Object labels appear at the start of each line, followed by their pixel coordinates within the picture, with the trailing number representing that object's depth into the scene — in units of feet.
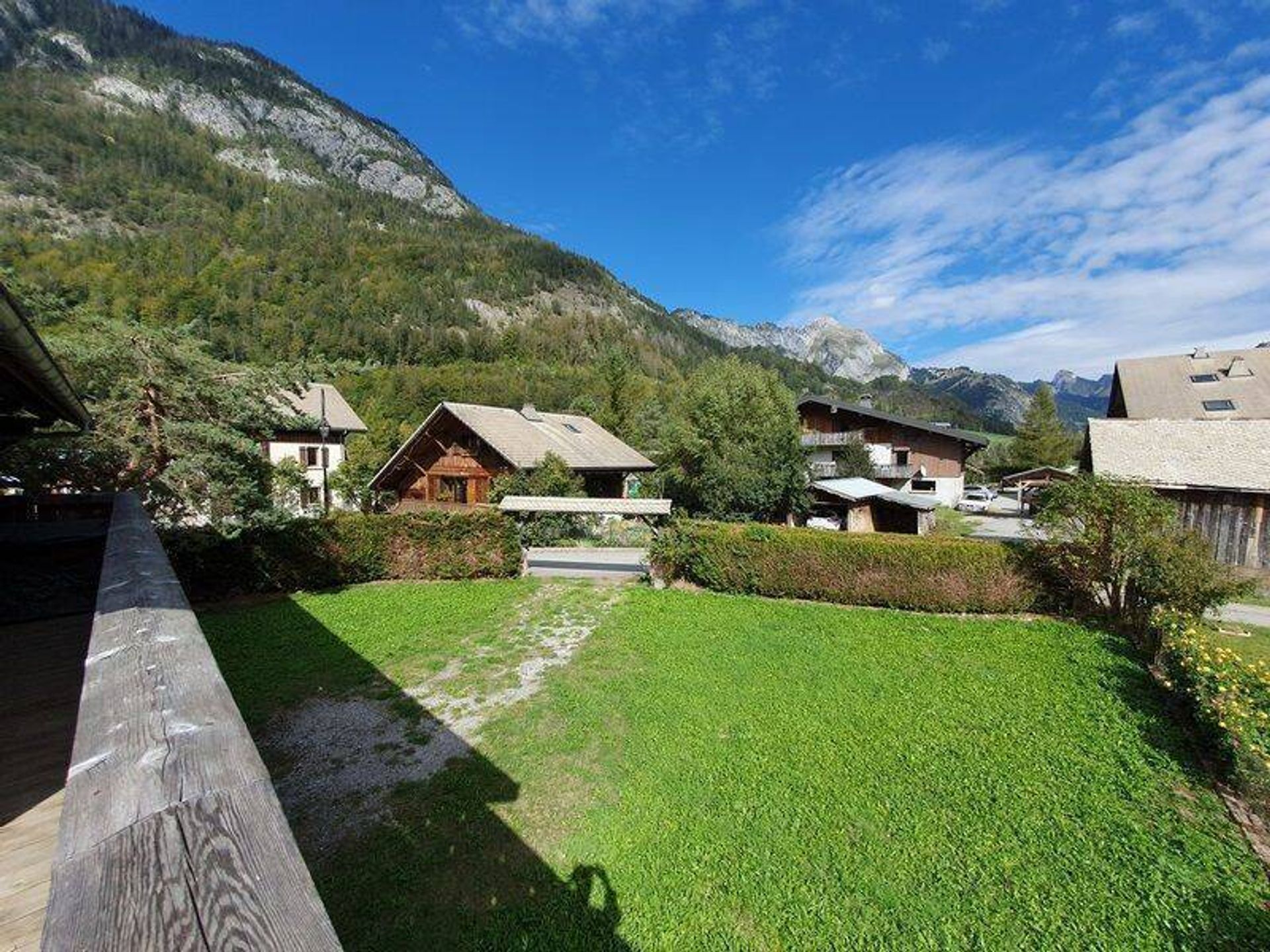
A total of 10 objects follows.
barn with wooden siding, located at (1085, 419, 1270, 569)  51.49
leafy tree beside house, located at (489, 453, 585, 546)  81.46
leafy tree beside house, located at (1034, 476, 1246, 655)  34.22
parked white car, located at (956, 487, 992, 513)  122.31
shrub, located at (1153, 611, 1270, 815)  19.84
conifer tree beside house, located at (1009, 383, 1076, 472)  164.66
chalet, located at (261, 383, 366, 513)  100.22
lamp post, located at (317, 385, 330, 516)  60.80
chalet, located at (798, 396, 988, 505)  118.62
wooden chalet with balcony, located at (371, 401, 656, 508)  88.53
